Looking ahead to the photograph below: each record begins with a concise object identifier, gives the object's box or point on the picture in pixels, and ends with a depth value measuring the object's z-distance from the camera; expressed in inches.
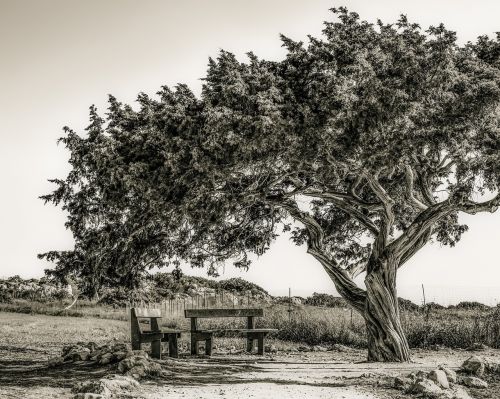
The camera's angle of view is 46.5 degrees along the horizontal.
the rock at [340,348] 700.9
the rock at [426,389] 364.5
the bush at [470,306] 1578.5
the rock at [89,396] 313.6
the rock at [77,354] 485.1
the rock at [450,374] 414.0
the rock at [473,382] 411.5
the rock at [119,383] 341.1
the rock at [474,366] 445.1
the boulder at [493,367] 458.9
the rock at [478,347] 690.8
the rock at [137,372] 406.1
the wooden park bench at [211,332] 596.7
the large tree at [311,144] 432.1
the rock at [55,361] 482.3
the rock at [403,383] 382.0
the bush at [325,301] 1598.2
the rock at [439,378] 386.0
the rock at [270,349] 674.8
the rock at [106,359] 461.7
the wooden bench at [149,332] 515.2
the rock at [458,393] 363.8
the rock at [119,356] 461.8
